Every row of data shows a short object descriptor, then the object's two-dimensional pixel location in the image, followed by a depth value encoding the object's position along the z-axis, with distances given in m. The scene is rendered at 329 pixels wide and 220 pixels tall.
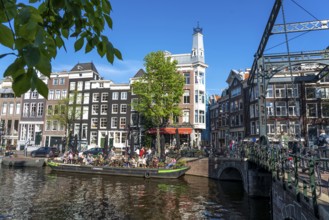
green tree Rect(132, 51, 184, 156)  36.31
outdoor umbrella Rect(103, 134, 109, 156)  33.38
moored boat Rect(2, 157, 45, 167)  34.41
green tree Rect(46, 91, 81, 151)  44.84
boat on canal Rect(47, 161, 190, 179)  25.46
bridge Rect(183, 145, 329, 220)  6.73
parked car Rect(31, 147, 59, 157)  40.06
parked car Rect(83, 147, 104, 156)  37.42
